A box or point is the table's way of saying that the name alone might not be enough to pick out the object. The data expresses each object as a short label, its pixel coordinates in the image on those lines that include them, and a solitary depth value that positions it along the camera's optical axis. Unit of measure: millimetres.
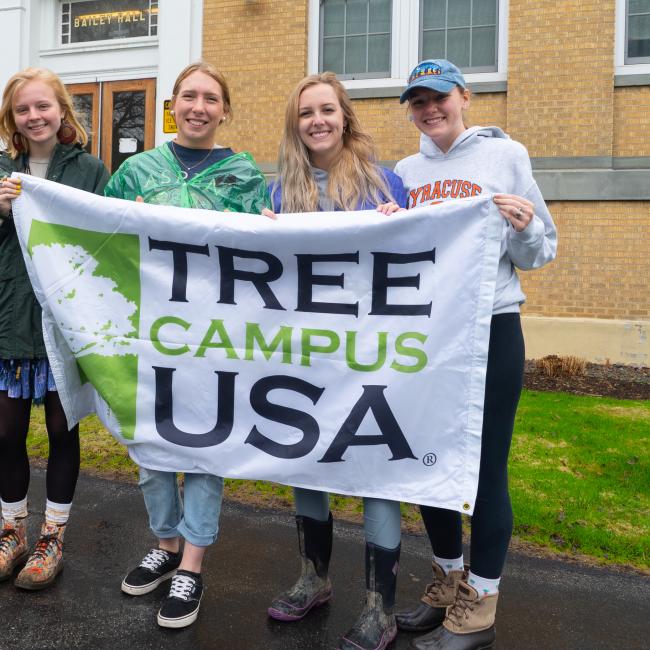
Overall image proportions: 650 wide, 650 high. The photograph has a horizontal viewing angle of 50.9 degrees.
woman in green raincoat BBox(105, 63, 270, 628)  2680
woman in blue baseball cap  2404
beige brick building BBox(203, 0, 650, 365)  7992
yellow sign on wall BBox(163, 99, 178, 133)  7562
